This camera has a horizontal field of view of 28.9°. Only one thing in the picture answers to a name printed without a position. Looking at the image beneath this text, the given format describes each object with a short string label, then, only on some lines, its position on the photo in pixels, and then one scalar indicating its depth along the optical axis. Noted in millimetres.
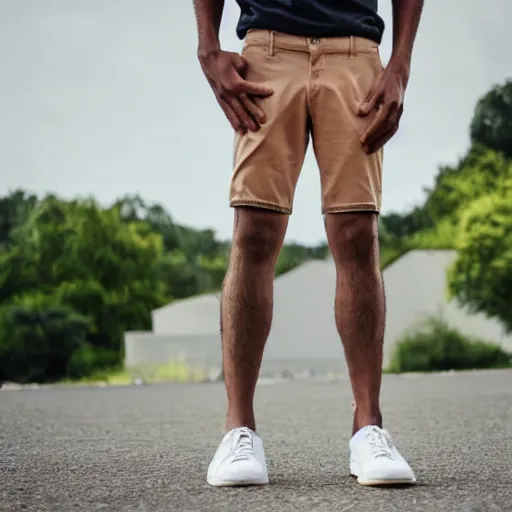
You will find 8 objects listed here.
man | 2984
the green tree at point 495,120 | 46250
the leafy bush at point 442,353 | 25750
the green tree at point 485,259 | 27875
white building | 33969
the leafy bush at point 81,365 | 28766
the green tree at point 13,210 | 52875
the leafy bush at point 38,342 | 28109
